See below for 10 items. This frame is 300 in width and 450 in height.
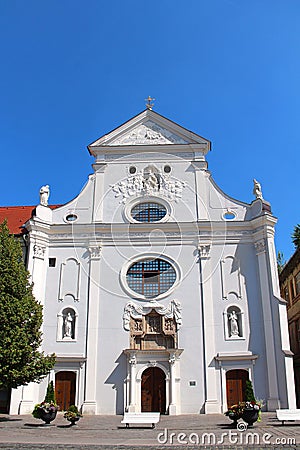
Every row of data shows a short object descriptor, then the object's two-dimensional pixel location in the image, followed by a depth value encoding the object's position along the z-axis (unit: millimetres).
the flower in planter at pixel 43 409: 20959
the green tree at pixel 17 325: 22984
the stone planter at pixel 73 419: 20469
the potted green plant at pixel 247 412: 18328
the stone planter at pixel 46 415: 20906
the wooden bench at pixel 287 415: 18656
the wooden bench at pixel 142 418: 18439
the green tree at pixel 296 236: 29328
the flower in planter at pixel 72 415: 20422
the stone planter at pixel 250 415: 18312
